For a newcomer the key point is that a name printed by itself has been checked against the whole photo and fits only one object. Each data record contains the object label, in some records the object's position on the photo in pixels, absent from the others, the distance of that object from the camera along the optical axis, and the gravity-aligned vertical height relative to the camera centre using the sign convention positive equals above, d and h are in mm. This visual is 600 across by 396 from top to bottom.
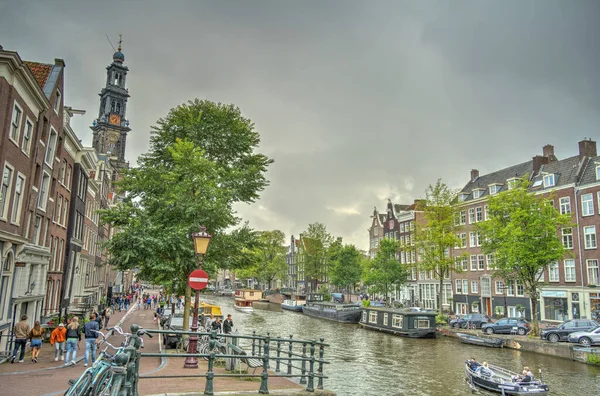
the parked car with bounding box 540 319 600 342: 32562 -2794
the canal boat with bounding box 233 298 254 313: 78488 -4887
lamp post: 15530 +977
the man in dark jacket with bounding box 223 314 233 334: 30744 -3365
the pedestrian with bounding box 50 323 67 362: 17641 -2668
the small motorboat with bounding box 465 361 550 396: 19672 -4302
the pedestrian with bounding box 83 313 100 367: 16062 -2329
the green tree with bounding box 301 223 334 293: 91438 +6519
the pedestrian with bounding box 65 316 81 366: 16562 -2444
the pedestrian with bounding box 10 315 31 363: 17016 -2510
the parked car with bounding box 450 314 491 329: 43031 -3306
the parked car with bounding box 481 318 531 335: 38281 -3301
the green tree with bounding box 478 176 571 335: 35906 +4460
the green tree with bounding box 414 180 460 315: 50281 +6345
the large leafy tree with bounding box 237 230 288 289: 109250 +3938
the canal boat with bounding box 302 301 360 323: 58750 -4174
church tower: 114188 +41022
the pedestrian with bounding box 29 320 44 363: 17391 -2687
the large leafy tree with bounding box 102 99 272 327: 23562 +4740
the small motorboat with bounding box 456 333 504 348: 34906 -4270
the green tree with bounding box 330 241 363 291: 79188 +2496
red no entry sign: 14812 -97
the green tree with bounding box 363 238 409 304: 64438 +1906
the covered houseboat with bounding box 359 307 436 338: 42875 -3855
